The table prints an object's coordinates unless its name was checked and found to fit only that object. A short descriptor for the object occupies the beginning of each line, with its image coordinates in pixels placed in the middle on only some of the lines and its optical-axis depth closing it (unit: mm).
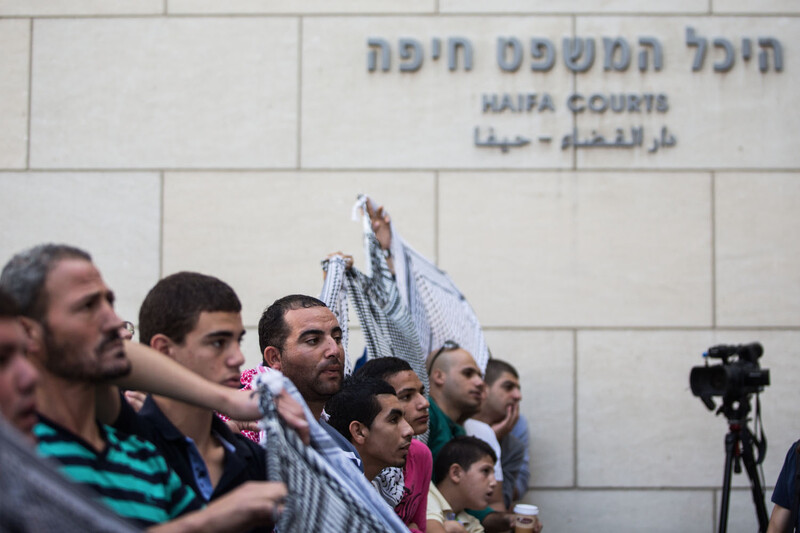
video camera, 4887
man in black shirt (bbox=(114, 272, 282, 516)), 2404
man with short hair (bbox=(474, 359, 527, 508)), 5953
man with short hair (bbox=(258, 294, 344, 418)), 3480
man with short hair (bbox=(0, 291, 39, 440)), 1676
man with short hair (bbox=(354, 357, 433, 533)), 3973
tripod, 4887
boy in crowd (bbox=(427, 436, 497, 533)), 4762
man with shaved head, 5305
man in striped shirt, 1988
